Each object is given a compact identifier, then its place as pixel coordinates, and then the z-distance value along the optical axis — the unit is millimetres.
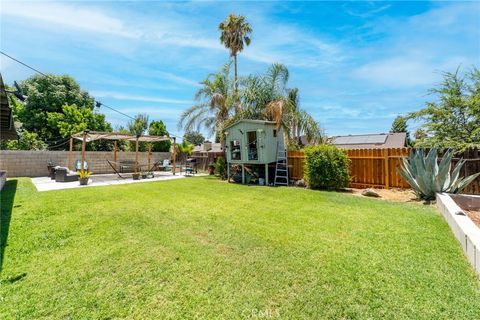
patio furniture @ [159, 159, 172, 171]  18953
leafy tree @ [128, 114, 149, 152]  32219
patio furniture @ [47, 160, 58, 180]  13195
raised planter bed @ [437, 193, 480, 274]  2968
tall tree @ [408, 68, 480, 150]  8188
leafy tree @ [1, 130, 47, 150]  17548
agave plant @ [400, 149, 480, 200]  6645
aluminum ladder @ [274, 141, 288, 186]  11750
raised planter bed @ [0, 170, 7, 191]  8980
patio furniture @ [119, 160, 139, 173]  16219
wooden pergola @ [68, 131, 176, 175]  12625
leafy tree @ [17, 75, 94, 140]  21516
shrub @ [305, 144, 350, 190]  9445
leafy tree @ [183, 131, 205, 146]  43447
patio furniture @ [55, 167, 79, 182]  11938
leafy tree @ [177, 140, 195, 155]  22895
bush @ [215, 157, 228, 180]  14106
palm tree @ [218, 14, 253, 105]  17203
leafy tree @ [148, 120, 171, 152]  25375
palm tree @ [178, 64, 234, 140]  15336
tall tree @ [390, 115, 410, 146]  9852
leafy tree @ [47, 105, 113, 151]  20703
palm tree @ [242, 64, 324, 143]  12711
